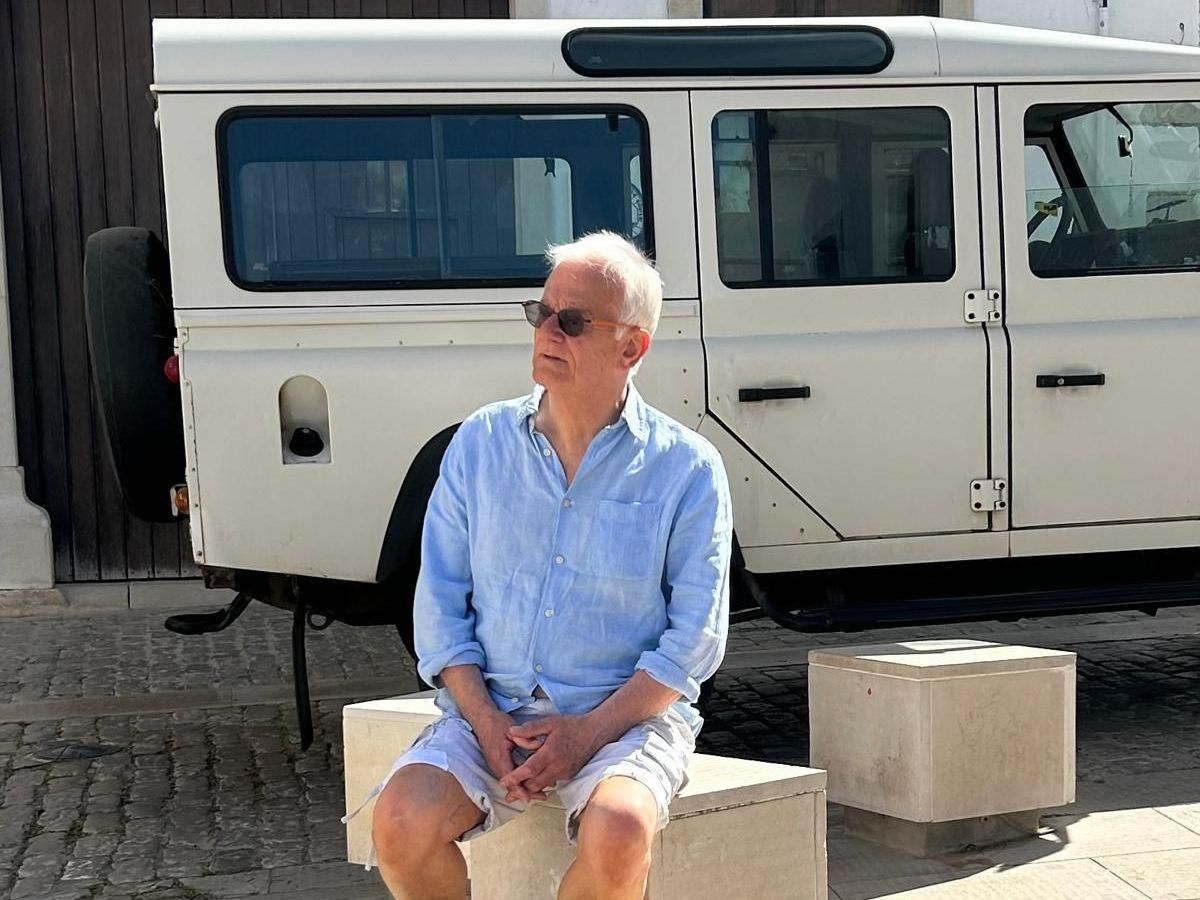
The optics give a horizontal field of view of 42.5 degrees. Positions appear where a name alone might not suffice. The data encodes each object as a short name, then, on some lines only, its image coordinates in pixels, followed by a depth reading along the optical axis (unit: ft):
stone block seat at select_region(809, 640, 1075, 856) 14.29
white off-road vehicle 16.33
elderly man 10.18
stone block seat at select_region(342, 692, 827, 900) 10.75
